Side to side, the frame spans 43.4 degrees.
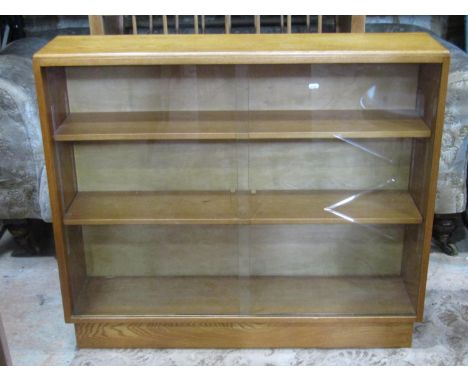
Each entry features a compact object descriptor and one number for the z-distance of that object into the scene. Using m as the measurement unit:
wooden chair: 2.63
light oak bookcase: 1.62
